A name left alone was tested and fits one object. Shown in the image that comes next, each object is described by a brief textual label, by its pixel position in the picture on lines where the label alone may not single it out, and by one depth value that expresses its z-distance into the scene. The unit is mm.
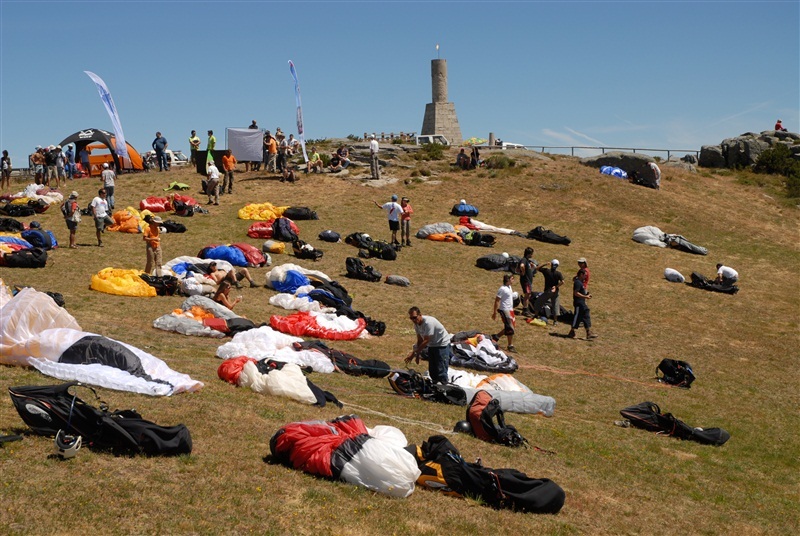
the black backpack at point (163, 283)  20453
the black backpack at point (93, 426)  9023
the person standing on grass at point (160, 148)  40012
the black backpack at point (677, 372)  17703
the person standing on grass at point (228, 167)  35312
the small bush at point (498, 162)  41875
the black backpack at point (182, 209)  31667
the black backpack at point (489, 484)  9172
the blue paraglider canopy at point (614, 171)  42312
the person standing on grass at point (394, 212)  28312
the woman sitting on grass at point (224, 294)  19016
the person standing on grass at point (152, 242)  21484
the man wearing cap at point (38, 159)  35781
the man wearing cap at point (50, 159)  35925
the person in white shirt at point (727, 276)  27766
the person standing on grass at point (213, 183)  33281
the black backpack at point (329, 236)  28928
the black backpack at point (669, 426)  13953
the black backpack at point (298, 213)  31906
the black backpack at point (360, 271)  24328
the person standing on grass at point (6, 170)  37594
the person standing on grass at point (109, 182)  30781
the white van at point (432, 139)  52188
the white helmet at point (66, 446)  8594
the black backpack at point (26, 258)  22281
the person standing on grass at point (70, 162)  40406
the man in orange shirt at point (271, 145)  39281
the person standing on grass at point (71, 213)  24688
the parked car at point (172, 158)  48281
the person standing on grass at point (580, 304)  20000
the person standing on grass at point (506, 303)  18344
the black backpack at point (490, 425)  11617
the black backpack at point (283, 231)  28297
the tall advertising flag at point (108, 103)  33844
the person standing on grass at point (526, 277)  22484
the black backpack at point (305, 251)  26375
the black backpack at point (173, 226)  28984
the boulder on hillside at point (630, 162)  41906
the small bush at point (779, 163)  46562
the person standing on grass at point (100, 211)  26062
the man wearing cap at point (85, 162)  43969
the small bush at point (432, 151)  43562
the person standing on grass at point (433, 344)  14375
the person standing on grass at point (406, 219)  28656
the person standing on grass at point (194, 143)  39219
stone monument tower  55781
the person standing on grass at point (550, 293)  21594
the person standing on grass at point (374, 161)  38719
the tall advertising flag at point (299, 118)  39375
